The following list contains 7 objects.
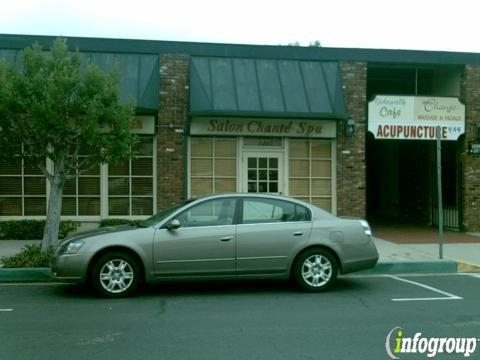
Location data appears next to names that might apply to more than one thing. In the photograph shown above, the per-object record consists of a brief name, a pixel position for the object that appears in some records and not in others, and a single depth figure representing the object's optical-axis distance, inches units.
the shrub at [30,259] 396.5
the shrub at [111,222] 560.4
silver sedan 324.2
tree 392.8
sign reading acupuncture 611.5
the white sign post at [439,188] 441.4
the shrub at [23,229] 546.9
